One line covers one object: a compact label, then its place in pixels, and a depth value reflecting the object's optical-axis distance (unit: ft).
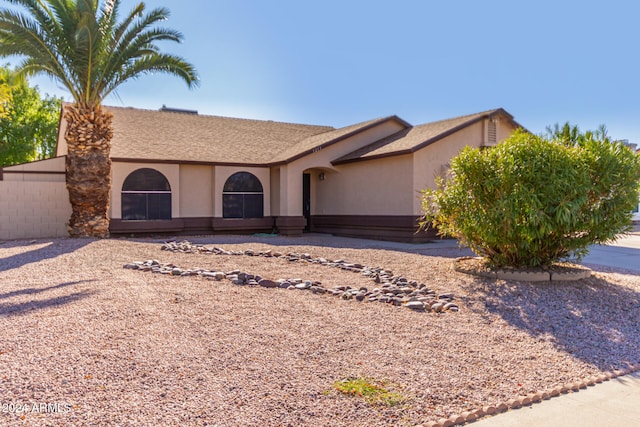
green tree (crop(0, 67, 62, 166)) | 107.86
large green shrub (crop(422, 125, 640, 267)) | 25.90
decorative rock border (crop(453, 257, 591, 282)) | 27.14
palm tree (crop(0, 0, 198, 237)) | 43.01
